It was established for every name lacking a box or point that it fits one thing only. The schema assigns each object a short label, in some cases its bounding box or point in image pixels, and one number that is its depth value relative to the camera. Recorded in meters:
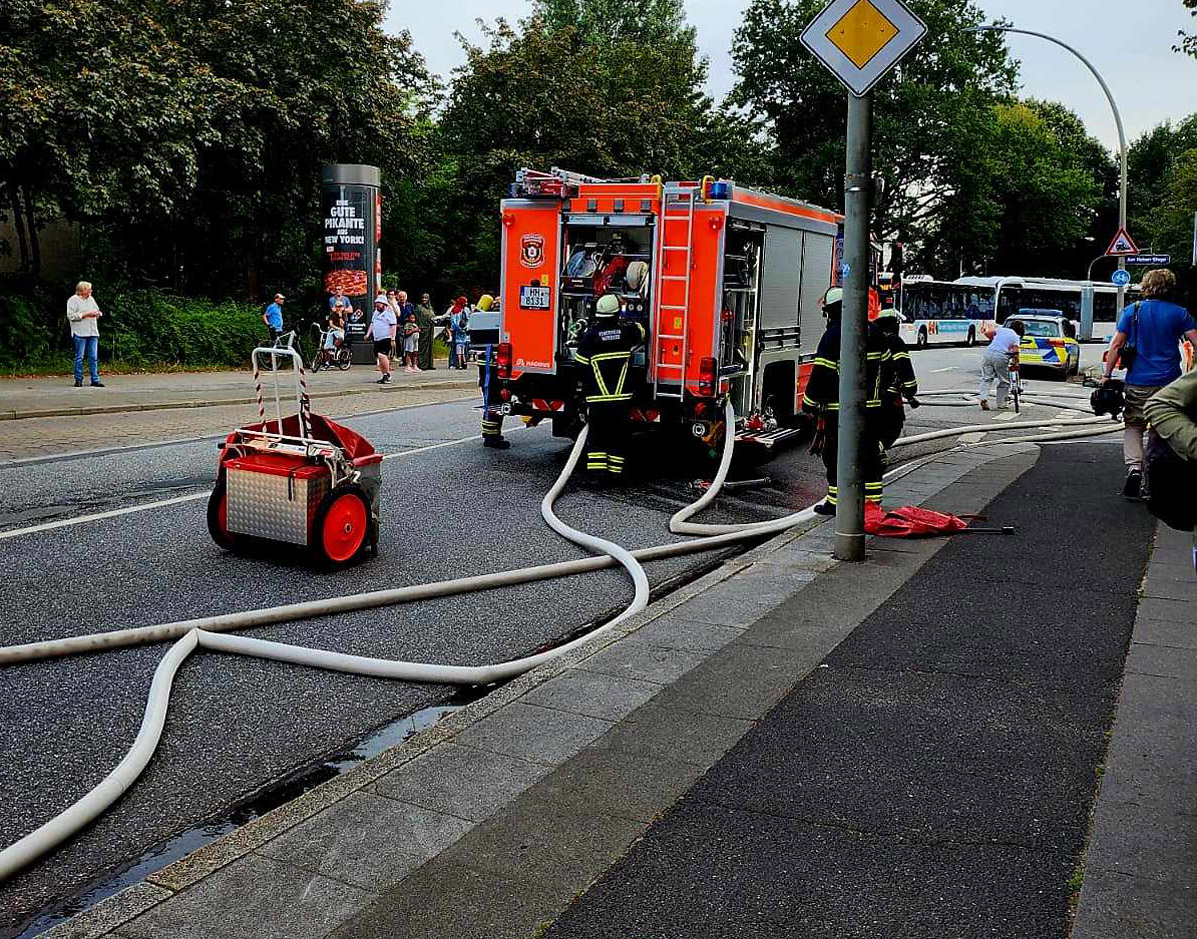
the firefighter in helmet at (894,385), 8.88
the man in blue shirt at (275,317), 26.91
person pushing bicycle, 19.16
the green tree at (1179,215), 39.38
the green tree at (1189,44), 17.38
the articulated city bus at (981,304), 46.84
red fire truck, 11.23
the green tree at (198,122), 20.83
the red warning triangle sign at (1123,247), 24.84
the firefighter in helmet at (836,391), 8.74
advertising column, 28.58
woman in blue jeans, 19.61
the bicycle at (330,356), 27.42
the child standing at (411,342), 27.89
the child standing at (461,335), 29.11
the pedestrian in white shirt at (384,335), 23.69
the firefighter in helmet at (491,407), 12.58
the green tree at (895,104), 49.69
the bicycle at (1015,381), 19.33
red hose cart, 7.37
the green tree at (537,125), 37.34
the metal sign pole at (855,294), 7.27
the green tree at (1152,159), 72.25
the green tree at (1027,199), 52.12
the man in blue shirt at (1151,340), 9.12
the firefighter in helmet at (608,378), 10.93
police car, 29.14
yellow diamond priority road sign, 7.03
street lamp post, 27.45
